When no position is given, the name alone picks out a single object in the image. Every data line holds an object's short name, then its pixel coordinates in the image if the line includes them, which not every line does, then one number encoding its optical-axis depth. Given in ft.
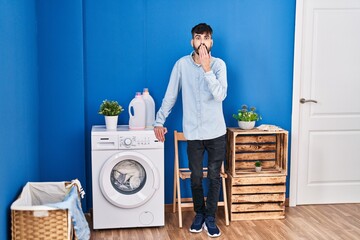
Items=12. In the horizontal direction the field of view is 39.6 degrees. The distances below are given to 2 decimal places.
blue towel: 9.57
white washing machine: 12.74
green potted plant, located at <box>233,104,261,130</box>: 14.03
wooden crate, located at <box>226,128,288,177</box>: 14.12
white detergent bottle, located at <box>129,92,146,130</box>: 13.29
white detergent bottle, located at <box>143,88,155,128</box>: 13.69
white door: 14.75
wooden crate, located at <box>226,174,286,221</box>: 13.79
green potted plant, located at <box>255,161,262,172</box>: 14.16
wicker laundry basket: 9.35
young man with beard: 12.53
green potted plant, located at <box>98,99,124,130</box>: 13.15
